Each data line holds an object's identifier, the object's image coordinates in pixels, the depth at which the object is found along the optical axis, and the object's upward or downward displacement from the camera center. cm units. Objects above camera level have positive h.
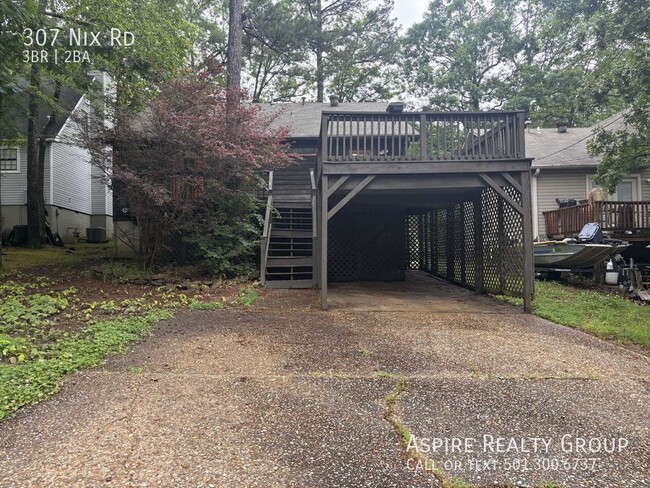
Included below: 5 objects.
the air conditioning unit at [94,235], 1653 +76
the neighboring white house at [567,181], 1362 +221
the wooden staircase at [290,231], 839 +45
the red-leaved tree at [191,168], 757 +163
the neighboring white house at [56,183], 1502 +274
